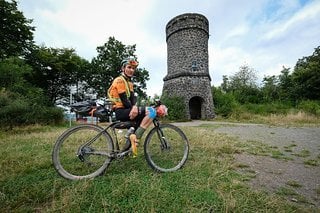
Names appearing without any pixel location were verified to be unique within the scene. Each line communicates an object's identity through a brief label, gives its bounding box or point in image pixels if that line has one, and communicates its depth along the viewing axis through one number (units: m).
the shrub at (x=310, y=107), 17.27
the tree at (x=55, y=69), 23.84
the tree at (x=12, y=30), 16.88
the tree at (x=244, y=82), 29.08
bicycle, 2.70
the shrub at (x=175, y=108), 17.89
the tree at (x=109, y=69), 32.97
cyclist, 2.90
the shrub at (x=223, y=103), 20.09
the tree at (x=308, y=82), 26.50
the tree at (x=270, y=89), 28.42
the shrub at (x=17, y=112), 8.66
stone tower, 19.59
